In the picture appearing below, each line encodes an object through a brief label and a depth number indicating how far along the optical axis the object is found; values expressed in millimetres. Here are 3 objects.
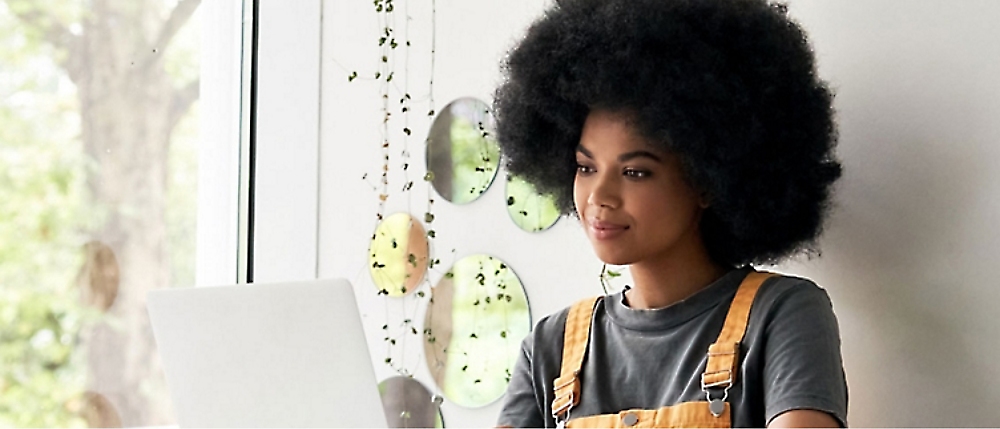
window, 3677
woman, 2735
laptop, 2473
